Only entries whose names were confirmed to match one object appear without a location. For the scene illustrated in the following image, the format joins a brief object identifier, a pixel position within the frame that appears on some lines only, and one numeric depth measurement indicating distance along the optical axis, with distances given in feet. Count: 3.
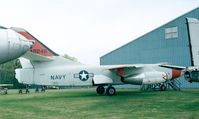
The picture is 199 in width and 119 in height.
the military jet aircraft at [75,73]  80.59
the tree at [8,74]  255.23
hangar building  118.21
